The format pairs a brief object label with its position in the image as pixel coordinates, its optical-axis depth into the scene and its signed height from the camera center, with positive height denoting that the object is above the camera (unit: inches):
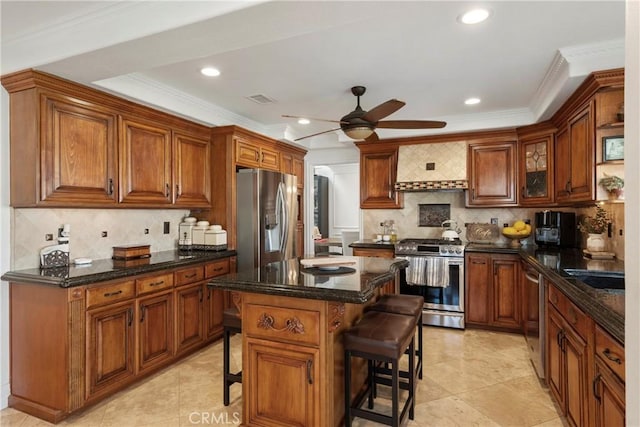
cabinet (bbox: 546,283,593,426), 67.2 -31.8
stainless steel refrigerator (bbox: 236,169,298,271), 157.3 -1.9
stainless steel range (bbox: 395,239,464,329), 159.8 -30.6
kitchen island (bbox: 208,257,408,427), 74.7 -28.4
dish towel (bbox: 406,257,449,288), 159.5 -26.6
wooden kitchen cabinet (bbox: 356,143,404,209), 190.5 +20.5
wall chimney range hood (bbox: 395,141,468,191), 174.6 +23.9
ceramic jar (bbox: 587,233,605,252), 112.7 -9.5
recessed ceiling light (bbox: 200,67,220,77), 112.7 +46.4
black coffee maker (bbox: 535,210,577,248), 141.1 -6.3
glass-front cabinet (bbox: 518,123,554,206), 154.5 +21.4
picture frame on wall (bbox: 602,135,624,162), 99.4 +18.6
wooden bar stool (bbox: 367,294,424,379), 96.1 -26.1
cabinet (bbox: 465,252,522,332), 153.9 -34.6
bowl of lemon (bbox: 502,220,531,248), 163.2 -8.3
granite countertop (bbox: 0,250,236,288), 89.7 -16.1
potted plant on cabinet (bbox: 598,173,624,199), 98.5 +8.2
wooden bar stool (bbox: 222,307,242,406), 93.3 -32.9
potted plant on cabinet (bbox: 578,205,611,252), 113.0 -5.2
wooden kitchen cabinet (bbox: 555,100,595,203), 107.3 +19.3
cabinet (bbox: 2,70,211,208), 95.7 +20.8
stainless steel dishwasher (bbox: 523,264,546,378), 104.6 -34.2
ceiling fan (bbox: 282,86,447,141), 107.5 +29.3
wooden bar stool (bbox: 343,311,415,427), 73.7 -28.6
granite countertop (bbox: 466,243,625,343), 54.4 -15.4
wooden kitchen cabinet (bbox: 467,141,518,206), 169.1 +19.2
